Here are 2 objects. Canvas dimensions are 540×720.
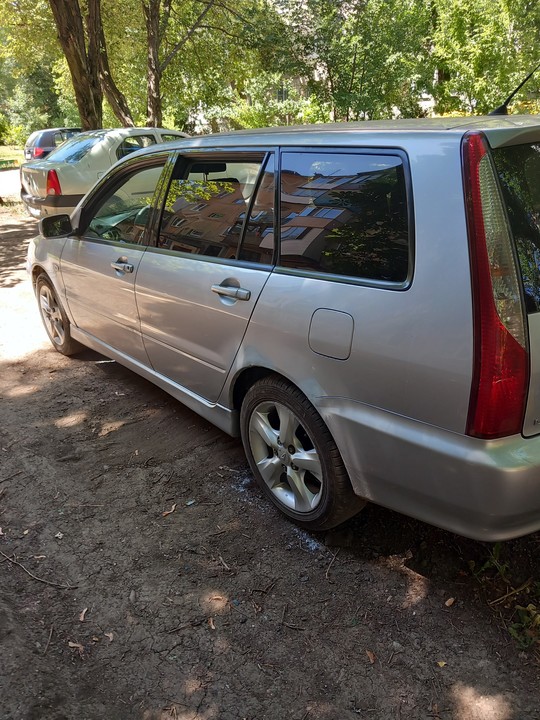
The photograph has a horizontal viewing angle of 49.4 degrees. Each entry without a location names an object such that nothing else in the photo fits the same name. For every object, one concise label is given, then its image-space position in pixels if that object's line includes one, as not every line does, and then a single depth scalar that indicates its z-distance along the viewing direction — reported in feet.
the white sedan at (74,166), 34.24
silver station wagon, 6.30
